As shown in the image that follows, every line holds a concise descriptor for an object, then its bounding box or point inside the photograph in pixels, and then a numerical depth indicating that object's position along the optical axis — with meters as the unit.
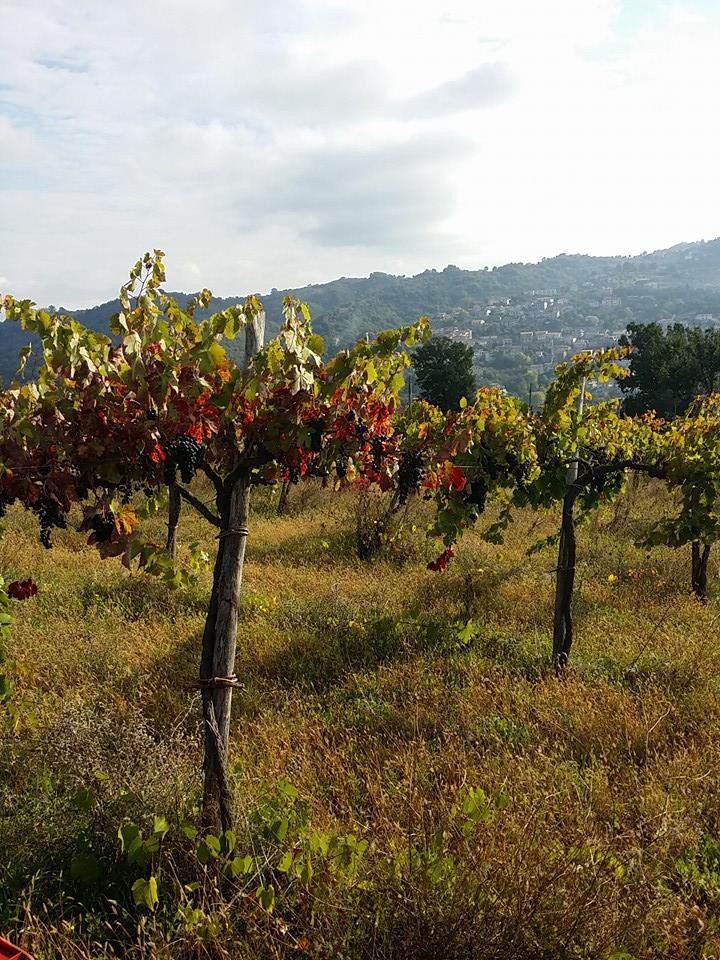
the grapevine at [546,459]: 5.84
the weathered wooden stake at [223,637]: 2.94
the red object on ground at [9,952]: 2.21
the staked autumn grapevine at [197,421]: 2.53
